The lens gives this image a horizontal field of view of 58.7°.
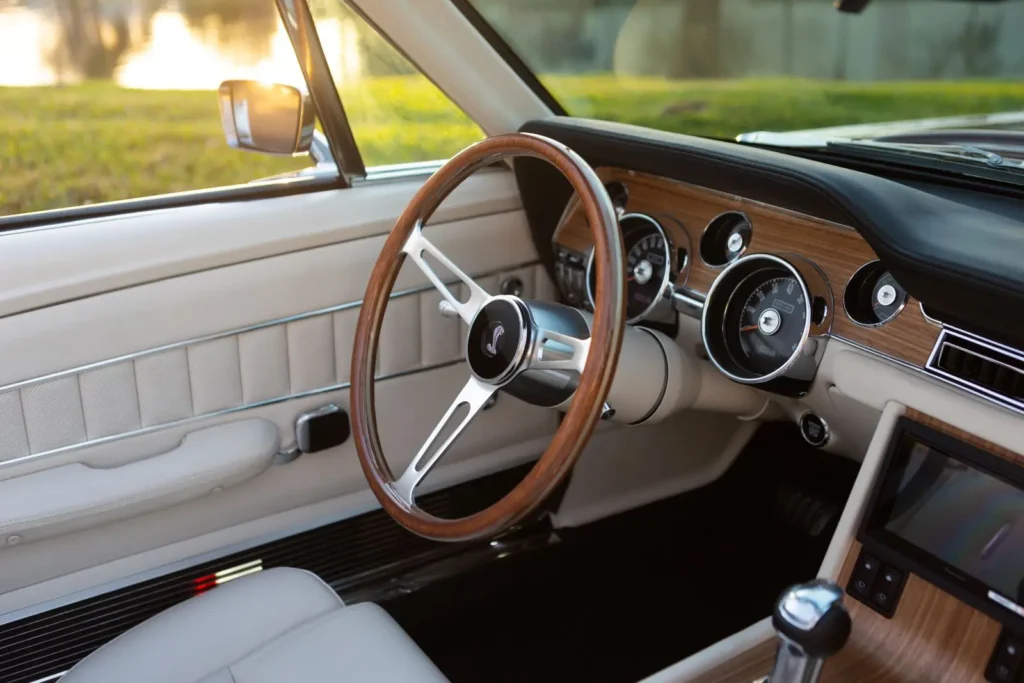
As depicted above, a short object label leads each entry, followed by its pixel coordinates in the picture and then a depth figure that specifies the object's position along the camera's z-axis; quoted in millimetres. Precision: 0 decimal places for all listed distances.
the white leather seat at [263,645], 1226
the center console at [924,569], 1279
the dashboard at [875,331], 1265
